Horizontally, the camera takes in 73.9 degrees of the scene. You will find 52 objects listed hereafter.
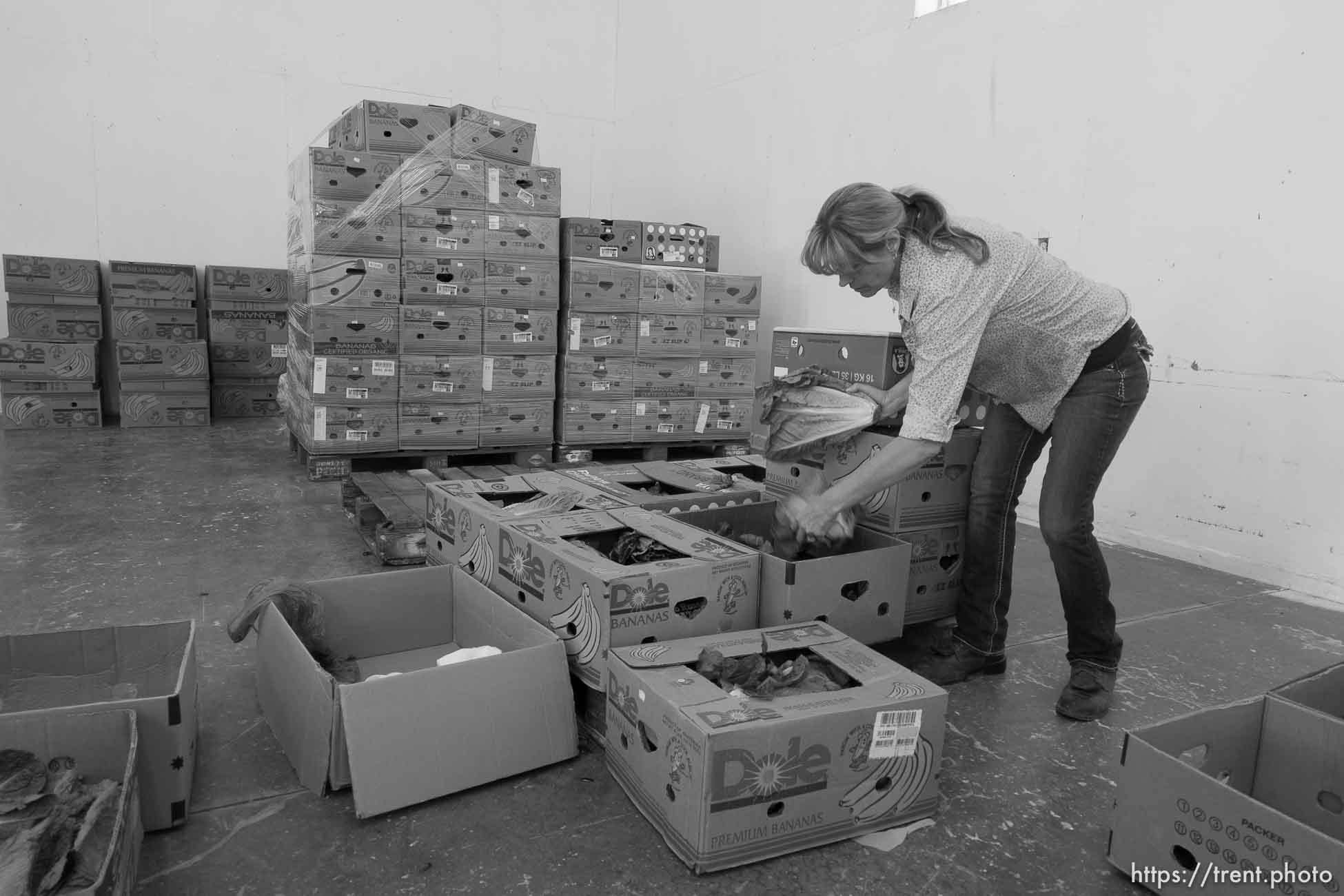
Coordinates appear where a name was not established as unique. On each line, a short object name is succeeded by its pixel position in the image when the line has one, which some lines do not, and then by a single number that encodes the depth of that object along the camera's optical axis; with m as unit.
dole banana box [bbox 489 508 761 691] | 2.11
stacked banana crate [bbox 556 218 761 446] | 5.66
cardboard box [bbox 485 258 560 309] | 5.39
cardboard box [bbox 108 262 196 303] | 7.06
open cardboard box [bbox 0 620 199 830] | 2.03
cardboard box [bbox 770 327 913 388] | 2.62
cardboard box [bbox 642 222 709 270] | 5.80
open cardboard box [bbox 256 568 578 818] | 1.80
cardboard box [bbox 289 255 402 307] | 5.01
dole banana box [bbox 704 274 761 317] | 5.94
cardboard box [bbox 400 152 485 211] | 5.11
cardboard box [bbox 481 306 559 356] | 5.43
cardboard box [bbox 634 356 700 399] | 5.88
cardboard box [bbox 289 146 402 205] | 4.96
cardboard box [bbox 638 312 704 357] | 5.80
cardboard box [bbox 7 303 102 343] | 6.80
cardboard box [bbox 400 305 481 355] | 5.23
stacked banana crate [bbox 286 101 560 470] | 5.04
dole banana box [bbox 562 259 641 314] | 5.59
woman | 2.02
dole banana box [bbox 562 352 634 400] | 5.69
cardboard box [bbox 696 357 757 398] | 6.07
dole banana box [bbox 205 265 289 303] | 7.41
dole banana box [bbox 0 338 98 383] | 6.75
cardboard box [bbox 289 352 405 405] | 5.06
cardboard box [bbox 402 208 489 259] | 5.15
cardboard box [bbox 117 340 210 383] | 6.98
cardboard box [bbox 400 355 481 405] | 5.27
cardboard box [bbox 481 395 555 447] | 5.53
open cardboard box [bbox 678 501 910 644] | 2.33
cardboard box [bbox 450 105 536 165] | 5.20
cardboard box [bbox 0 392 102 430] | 6.73
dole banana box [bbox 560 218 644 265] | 5.61
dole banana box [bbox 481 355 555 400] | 5.48
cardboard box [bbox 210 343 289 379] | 7.50
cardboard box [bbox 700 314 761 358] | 5.99
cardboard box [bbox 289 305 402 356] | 5.02
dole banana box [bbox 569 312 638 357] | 5.65
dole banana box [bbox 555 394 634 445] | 5.74
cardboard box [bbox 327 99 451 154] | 5.04
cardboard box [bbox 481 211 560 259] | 5.34
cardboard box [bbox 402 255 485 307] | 5.19
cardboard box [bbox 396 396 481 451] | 5.31
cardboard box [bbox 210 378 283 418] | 7.57
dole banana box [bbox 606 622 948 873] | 1.66
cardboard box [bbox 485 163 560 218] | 5.30
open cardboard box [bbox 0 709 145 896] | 1.59
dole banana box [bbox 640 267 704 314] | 5.75
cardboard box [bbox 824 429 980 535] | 2.66
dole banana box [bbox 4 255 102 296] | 6.73
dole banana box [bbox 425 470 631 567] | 2.67
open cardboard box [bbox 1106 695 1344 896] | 1.43
